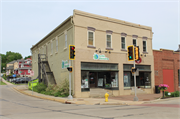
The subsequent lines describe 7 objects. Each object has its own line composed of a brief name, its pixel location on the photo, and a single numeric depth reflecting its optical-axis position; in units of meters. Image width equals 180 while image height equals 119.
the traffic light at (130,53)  15.89
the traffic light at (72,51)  16.51
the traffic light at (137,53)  16.21
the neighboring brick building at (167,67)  26.42
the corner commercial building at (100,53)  19.27
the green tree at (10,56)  130.00
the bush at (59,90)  18.79
